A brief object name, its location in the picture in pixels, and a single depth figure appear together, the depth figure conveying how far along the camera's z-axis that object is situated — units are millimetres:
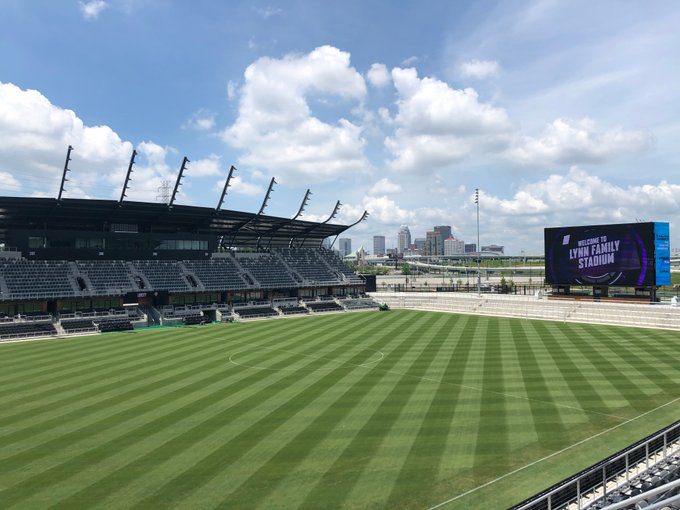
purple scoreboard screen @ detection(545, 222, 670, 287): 51344
